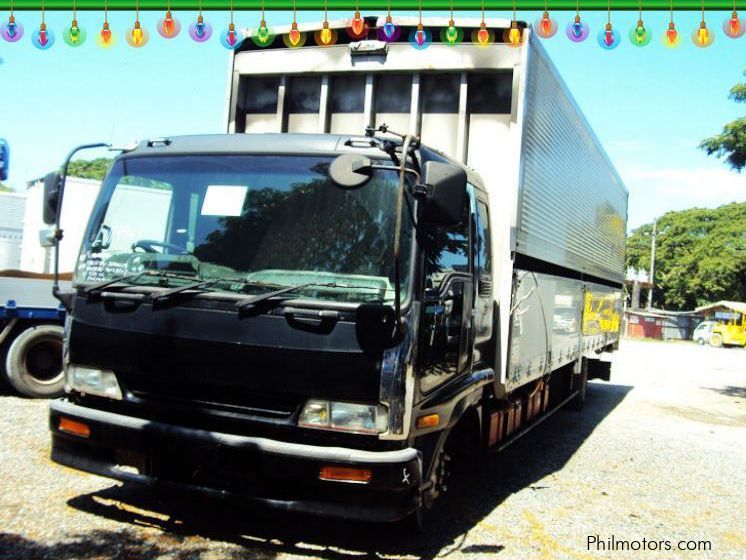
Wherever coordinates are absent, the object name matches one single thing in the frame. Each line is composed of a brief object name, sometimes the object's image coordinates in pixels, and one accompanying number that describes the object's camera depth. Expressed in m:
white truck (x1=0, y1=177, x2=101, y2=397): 8.38
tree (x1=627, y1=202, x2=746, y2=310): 45.91
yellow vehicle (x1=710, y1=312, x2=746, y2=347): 36.75
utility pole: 49.62
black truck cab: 3.53
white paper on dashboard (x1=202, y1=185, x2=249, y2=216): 3.99
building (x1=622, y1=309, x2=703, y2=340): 44.94
